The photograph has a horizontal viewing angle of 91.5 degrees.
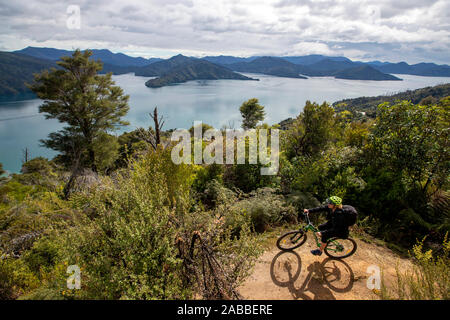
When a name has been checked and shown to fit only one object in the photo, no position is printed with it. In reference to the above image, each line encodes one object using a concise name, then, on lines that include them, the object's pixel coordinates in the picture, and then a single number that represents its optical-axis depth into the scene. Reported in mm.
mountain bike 4867
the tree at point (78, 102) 18516
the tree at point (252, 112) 39697
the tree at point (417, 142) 6820
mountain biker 4512
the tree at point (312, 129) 9852
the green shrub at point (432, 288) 2787
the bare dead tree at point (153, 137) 11508
